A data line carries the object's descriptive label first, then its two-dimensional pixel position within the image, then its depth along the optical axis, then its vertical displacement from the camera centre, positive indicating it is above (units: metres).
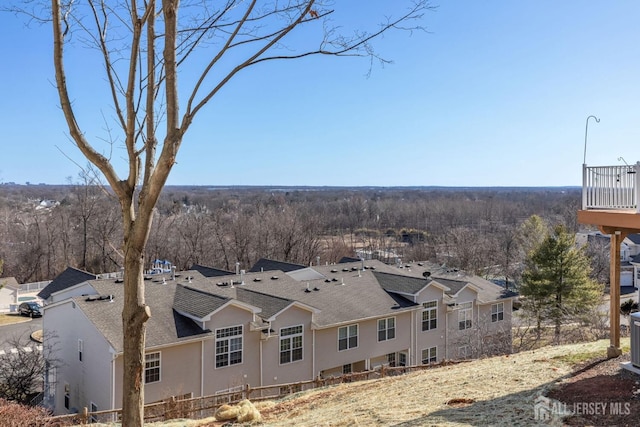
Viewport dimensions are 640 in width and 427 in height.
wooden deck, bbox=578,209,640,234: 8.30 -0.30
